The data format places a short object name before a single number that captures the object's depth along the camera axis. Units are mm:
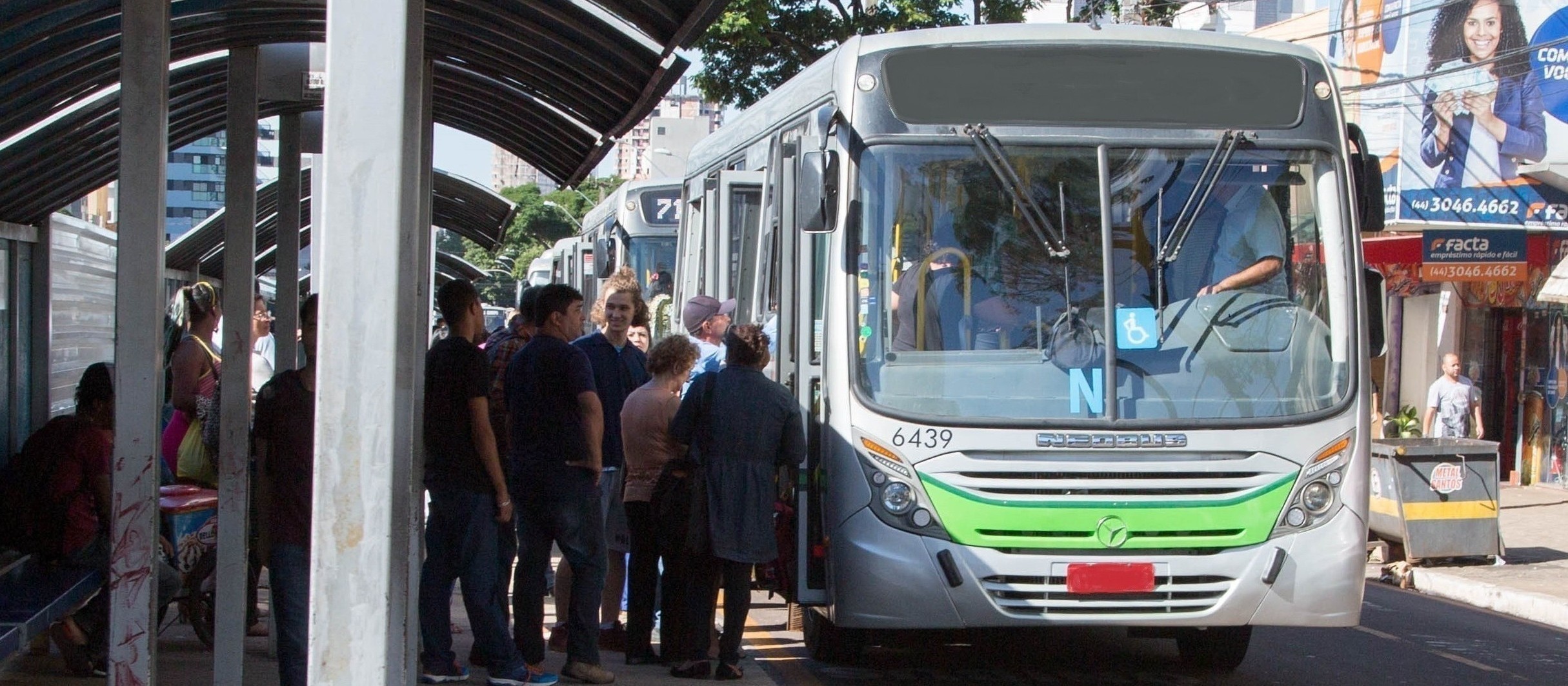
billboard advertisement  21844
